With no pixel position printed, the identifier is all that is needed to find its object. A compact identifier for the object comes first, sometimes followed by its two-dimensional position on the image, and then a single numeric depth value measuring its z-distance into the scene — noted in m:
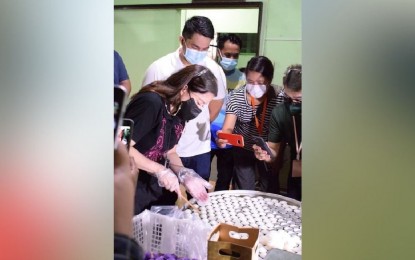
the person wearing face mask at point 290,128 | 1.25
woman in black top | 1.25
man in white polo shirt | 1.31
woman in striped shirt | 1.41
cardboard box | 1.09
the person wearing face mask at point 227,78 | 1.37
